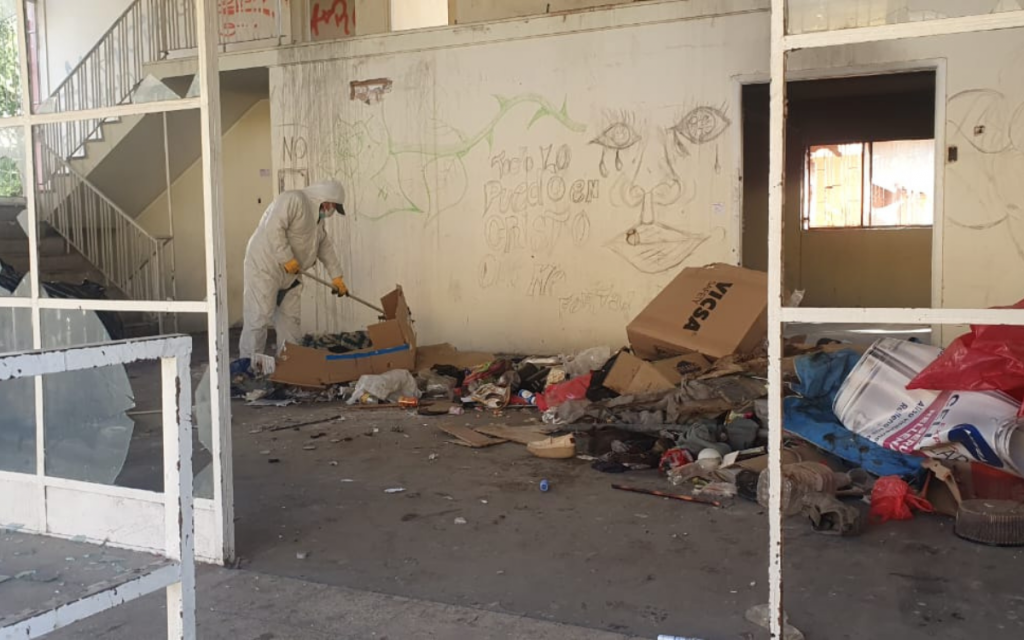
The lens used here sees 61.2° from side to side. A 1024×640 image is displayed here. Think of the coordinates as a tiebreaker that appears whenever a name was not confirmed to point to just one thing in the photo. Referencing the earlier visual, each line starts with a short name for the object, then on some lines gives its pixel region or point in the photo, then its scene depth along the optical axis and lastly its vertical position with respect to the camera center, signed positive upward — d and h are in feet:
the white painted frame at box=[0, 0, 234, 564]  10.57 -0.52
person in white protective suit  23.89 +0.21
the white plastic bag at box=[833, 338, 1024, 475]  11.44 -2.20
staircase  25.77 +4.09
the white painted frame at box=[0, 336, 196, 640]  5.67 -1.56
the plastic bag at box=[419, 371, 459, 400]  21.63 -3.10
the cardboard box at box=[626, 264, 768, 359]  18.65 -1.26
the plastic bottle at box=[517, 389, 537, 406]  20.44 -3.20
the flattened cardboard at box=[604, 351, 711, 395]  17.90 -2.40
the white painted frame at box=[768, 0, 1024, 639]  7.11 -0.26
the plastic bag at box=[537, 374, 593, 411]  19.21 -2.94
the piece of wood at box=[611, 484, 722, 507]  12.90 -3.61
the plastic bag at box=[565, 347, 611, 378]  21.44 -2.52
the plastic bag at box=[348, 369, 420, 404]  20.85 -3.01
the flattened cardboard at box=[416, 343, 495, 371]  23.56 -2.65
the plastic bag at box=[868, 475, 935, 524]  11.99 -3.41
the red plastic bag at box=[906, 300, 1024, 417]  11.37 -1.45
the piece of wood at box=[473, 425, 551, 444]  16.84 -3.41
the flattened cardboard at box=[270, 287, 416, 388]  21.75 -2.44
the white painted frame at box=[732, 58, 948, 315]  21.49 +3.03
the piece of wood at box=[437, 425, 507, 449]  16.76 -3.47
